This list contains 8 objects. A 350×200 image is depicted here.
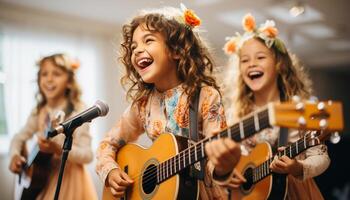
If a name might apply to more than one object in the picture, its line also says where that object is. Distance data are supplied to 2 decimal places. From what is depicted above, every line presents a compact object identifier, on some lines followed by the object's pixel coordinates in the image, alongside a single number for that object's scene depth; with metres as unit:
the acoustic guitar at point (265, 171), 1.23
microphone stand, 1.31
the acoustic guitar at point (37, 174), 1.87
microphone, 1.30
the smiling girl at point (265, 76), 1.61
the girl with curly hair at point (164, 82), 1.29
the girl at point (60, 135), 1.89
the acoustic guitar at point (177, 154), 0.89
